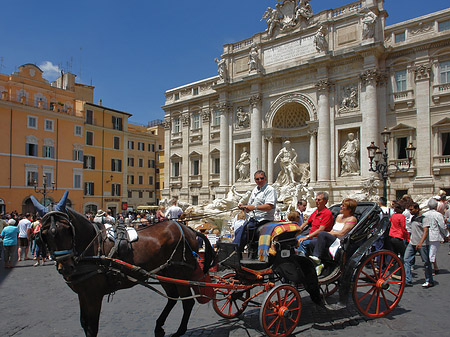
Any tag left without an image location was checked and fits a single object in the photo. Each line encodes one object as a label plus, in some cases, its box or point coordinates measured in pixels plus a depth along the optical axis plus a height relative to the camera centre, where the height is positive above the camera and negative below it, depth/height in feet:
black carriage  18.10 -4.96
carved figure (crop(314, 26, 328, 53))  78.28 +28.79
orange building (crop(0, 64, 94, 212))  107.86 +12.78
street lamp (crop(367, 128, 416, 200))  45.65 +3.62
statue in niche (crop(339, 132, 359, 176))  74.49 +4.75
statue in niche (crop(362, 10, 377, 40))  71.72 +29.87
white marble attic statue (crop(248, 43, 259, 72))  89.40 +28.95
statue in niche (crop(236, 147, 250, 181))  93.35 +3.38
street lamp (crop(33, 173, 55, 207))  103.46 -2.54
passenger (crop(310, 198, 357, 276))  20.45 -3.18
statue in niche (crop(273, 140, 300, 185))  82.84 +3.20
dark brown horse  15.53 -3.51
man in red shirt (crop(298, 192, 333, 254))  21.27 -2.46
